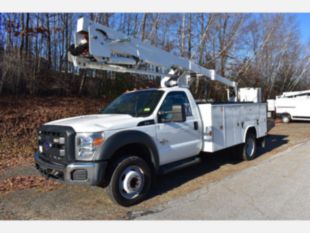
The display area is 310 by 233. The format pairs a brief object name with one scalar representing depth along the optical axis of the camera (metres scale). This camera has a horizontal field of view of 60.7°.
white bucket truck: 4.09
